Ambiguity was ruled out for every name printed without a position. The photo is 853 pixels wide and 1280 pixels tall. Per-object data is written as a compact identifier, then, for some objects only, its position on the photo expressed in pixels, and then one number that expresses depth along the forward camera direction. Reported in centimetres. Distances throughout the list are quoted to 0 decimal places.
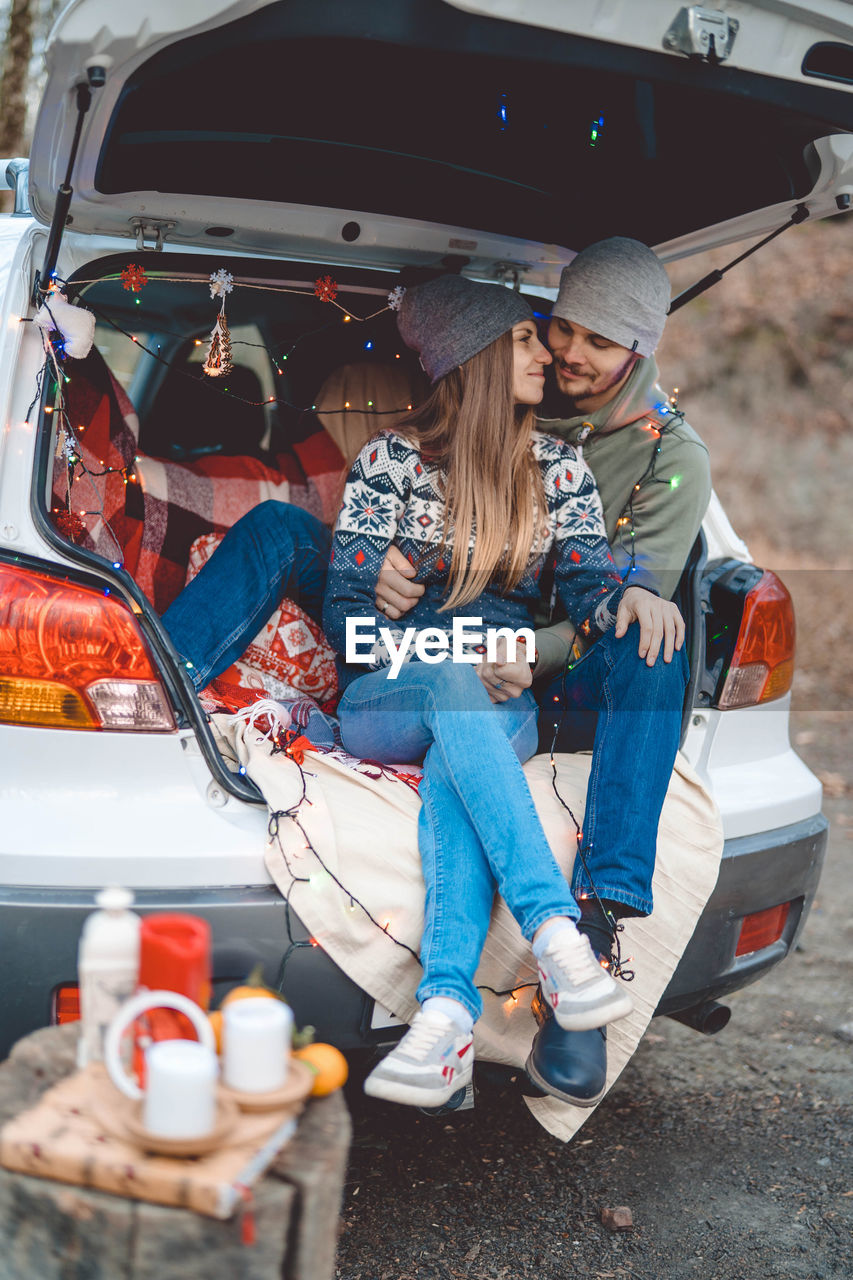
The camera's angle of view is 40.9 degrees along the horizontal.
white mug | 131
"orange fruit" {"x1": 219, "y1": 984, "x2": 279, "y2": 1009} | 162
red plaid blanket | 286
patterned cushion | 292
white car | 192
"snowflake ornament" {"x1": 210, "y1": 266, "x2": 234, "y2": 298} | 293
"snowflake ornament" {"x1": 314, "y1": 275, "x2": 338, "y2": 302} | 314
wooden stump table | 132
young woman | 204
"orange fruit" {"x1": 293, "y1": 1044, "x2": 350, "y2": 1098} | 154
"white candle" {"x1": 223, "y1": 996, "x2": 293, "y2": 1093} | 142
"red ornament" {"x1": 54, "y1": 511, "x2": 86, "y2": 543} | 238
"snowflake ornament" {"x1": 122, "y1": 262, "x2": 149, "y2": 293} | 273
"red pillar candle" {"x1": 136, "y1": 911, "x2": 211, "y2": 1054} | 144
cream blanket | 201
